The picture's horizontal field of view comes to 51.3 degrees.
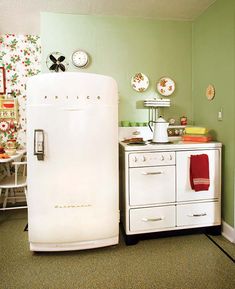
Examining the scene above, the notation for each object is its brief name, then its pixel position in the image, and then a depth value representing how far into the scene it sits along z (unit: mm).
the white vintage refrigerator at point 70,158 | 1990
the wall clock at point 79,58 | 2824
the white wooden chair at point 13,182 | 2828
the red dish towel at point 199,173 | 2340
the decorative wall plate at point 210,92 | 2607
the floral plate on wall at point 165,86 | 3002
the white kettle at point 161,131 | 2506
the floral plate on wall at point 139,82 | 2957
